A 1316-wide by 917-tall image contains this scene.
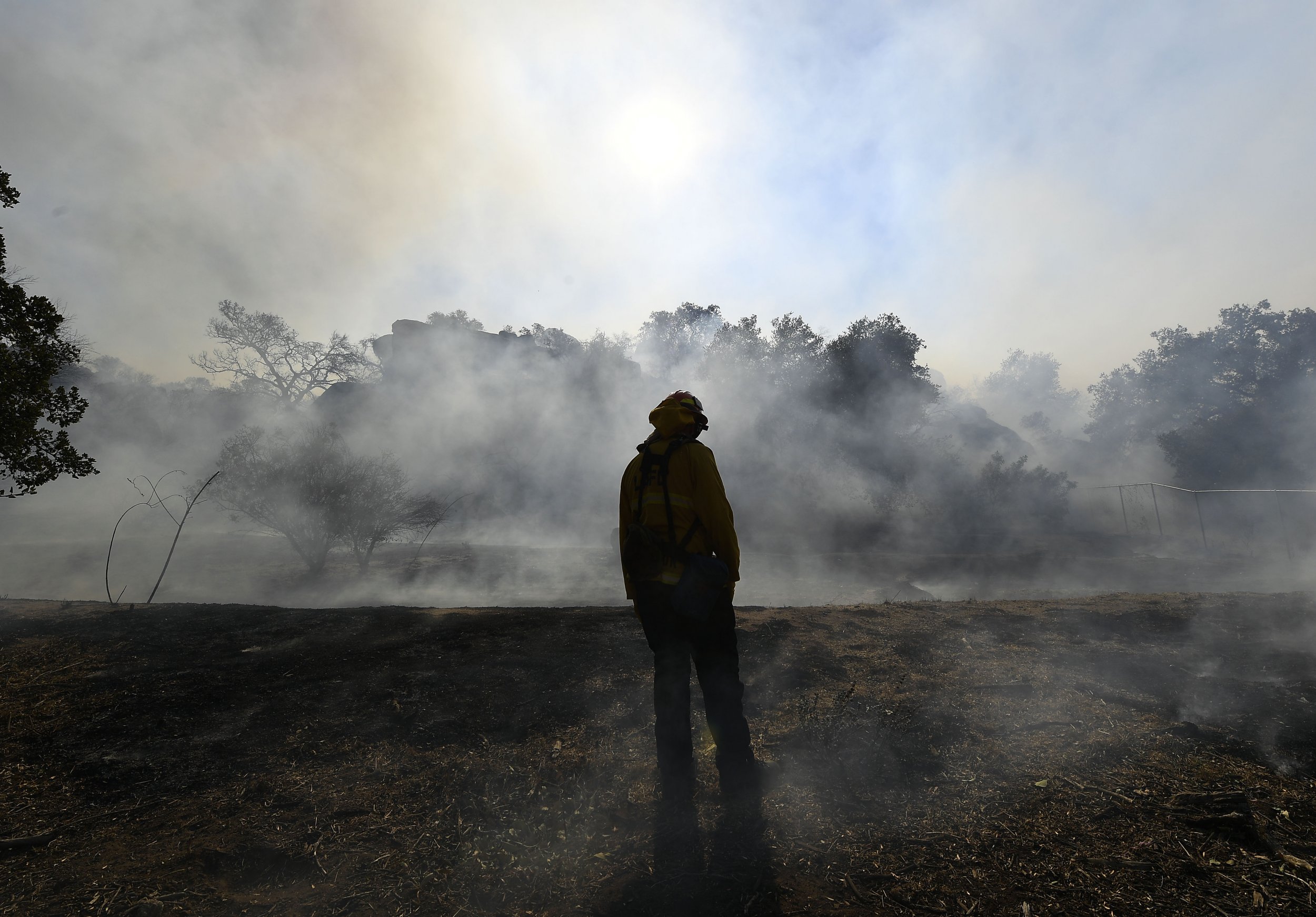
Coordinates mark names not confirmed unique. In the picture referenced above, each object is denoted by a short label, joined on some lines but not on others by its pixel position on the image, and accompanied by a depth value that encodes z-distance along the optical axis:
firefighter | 2.49
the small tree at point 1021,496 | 23.02
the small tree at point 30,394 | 4.80
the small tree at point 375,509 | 13.05
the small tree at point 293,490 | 12.84
